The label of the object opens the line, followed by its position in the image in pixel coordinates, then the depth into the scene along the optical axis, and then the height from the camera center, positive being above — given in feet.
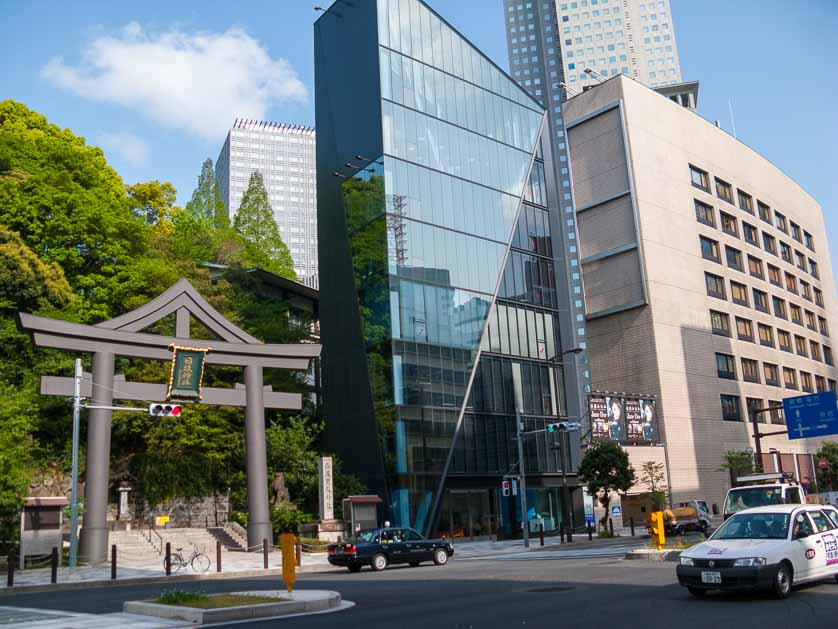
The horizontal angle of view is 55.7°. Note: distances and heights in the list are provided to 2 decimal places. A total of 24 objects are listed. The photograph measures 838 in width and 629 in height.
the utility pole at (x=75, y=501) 93.61 +0.08
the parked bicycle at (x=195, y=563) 90.33 -7.85
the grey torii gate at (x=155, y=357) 102.89 +18.86
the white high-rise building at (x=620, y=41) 522.47 +282.09
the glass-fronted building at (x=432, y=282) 151.43 +40.82
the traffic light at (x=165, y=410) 98.68 +10.61
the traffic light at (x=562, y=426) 131.75 +7.85
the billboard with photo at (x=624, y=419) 163.43 +11.03
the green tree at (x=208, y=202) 207.00 +76.29
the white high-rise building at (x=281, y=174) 534.78 +216.73
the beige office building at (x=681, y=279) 198.29 +50.15
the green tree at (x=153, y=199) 188.34 +70.09
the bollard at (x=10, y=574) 75.73 -6.47
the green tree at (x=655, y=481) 171.32 -2.57
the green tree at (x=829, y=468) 225.35 -2.37
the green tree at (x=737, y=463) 194.90 +0.40
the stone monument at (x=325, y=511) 126.93 -3.77
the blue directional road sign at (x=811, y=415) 148.97 +8.51
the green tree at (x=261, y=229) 215.31 +70.60
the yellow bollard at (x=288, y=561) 54.65 -4.81
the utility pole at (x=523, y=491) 126.52 -2.33
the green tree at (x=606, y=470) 142.92 +0.38
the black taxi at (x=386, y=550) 87.71 -7.31
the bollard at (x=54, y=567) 78.40 -6.25
